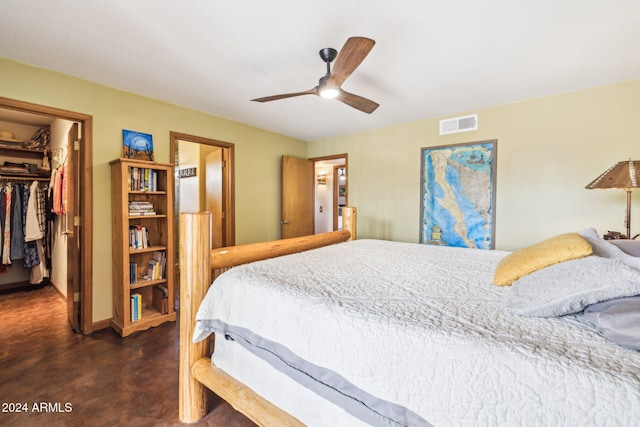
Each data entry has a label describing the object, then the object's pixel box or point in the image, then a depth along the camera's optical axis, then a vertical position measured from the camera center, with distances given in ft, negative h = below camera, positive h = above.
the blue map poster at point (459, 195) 10.93 +0.56
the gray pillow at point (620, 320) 2.37 -1.05
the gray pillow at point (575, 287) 2.74 -0.85
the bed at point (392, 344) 2.22 -1.38
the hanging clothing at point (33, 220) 11.73 -0.42
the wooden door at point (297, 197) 14.79 +0.69
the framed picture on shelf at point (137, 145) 9.34 +2.29
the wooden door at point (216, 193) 13.01 +0.85
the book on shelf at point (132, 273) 8.82 -2.05
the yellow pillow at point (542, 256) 3.59 -0.68
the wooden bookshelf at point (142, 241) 8.45 -1.05
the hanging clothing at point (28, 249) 11.78 -1.69
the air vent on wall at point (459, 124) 11.12 +3.51
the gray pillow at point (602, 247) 3.93 -0.61
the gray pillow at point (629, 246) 4.25 -0.64
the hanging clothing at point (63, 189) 9.78 +0.76
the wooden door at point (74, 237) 8.68 -0.87
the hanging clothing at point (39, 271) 12.41 -2.77
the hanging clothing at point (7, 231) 11.19 -0.84
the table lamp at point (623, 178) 7.02 +0.77
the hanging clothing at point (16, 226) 11.45 -0.65
